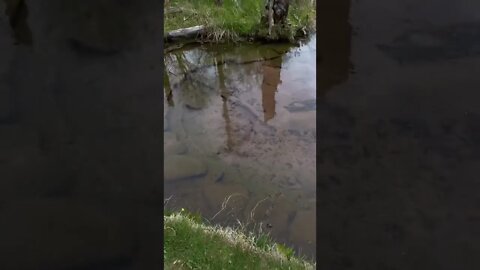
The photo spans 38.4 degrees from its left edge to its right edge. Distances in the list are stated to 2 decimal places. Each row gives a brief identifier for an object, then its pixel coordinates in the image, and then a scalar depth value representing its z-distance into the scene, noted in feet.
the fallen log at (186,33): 21.70
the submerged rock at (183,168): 13.69
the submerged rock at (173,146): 14.65
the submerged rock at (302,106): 16.76
